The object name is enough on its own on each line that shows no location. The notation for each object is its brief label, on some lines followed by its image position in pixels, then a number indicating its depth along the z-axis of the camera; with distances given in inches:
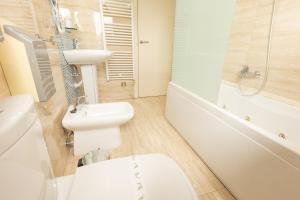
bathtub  33.2
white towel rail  94.0
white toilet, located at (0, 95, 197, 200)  15.8
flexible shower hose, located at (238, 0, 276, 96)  54.6
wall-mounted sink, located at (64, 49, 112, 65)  68.0
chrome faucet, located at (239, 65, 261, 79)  62.1
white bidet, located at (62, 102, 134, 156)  57.3
